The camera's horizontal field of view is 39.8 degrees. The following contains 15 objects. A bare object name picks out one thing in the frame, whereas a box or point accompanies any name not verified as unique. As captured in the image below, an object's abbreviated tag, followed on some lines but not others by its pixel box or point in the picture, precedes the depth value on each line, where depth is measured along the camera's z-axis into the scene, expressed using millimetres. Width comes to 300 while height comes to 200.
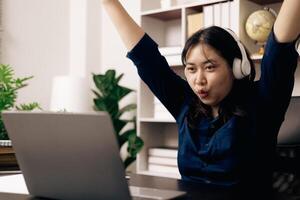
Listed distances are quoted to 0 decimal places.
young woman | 1024
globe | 2117
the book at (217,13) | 2340
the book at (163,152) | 2604
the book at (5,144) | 1222
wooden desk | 758
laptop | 638
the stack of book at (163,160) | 2590
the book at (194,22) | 2447
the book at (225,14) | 2297
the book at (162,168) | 2588
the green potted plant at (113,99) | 3092
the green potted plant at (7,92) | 1518
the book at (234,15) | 2249
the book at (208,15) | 2373
